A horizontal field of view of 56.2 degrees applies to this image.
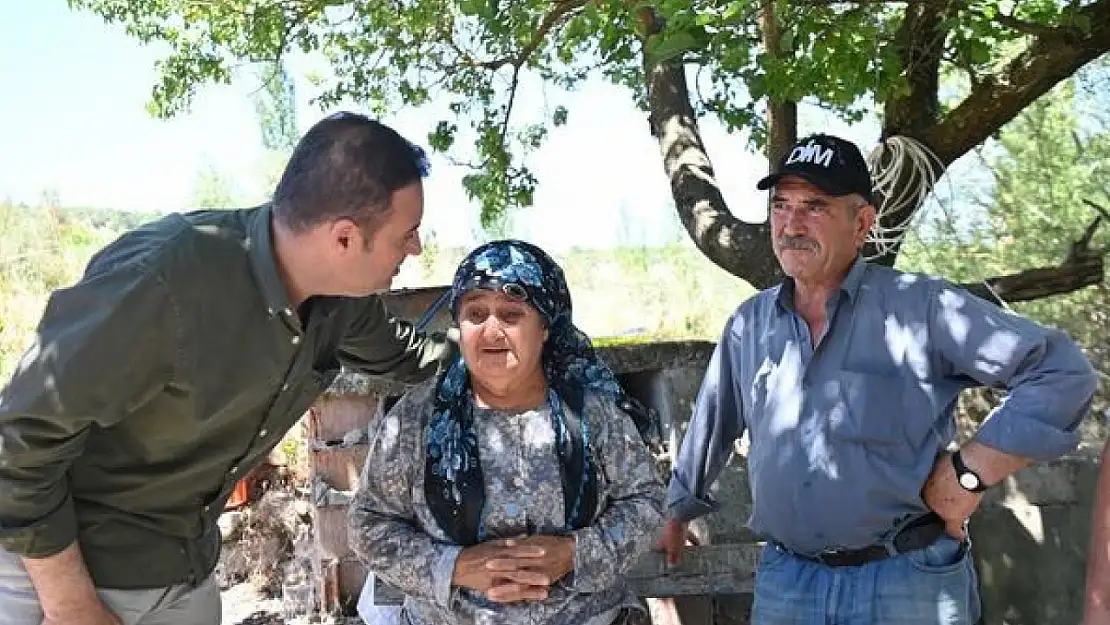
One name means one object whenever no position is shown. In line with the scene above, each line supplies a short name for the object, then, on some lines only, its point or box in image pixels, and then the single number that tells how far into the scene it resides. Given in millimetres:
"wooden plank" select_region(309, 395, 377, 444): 4316
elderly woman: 2455
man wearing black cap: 2605
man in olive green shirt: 1900
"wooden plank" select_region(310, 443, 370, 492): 4273
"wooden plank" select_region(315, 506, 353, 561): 4246
